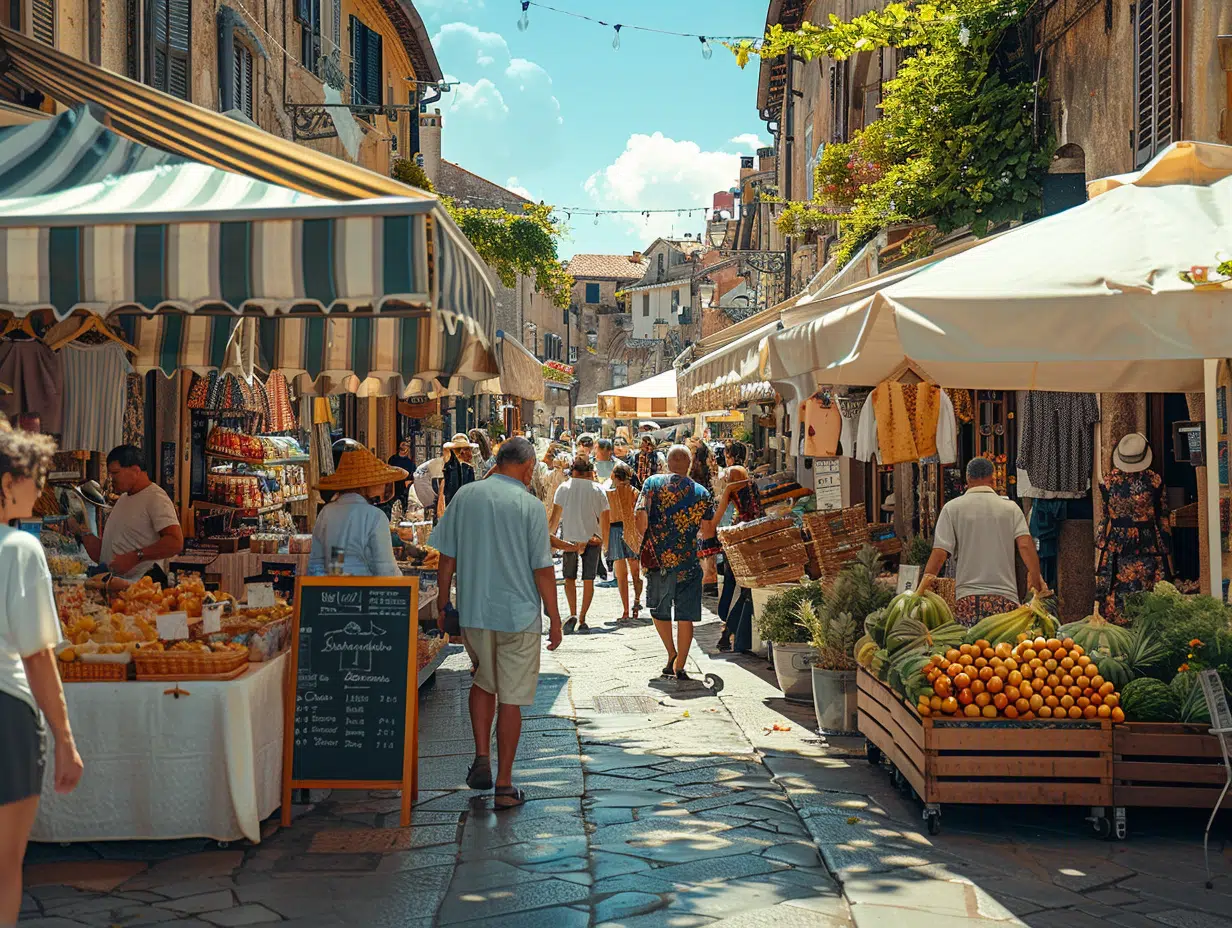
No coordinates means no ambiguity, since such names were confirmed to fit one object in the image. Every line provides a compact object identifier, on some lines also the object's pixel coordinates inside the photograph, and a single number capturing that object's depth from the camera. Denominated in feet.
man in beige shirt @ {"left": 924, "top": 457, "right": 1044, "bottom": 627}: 26.43
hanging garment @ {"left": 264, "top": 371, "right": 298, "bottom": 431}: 44.09
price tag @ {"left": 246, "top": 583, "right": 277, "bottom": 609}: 22.06
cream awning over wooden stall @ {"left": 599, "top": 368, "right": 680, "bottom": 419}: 73.20
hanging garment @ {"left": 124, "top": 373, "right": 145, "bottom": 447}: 35.86
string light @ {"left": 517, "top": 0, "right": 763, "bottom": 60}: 59.57
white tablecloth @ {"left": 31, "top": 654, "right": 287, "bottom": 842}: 18.81
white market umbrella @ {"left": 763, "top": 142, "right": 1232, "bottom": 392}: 18.06
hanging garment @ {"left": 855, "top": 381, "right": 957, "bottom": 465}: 34.91
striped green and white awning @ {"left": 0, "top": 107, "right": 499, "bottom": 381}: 16.96
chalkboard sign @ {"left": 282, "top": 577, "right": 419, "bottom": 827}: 20.59
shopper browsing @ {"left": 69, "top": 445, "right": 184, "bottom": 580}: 26.04
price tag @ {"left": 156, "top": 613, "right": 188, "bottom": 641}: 19.31
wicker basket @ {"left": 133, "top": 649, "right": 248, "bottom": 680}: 18.94
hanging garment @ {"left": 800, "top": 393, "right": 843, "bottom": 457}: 45.93
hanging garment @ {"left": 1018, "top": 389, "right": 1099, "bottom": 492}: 33.83
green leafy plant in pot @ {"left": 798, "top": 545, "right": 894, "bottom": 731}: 27.45
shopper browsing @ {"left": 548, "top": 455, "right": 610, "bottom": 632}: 46.93
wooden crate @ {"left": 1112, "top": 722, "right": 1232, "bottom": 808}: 19.33
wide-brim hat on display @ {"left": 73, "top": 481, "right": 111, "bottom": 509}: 31.50
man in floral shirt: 34.37
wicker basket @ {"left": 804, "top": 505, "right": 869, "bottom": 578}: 38.81
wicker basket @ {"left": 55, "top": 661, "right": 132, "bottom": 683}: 18.88
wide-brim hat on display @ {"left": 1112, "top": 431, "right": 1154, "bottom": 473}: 30.81
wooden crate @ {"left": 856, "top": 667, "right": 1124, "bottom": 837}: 19.48
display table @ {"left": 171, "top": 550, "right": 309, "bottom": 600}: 34.22
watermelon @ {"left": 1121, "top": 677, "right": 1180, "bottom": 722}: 19.67
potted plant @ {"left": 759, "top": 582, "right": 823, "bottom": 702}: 31.17
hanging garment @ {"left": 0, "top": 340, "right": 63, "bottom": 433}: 27.66
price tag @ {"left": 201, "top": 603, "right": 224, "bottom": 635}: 20.13
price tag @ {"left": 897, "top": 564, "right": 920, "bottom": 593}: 29.81
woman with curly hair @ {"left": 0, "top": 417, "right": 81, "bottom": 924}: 12.42
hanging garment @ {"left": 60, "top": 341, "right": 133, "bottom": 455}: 30.89
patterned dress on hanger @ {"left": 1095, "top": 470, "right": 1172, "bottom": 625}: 30.25
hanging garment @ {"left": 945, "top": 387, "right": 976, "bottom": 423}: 38.96
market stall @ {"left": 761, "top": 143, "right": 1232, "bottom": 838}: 18.28
